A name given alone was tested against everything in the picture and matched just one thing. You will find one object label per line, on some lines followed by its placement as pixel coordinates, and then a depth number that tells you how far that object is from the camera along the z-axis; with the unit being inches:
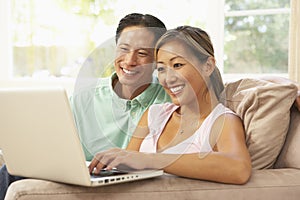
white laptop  64.5
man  77.7
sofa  69.1
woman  71.3
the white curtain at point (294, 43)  128.9
